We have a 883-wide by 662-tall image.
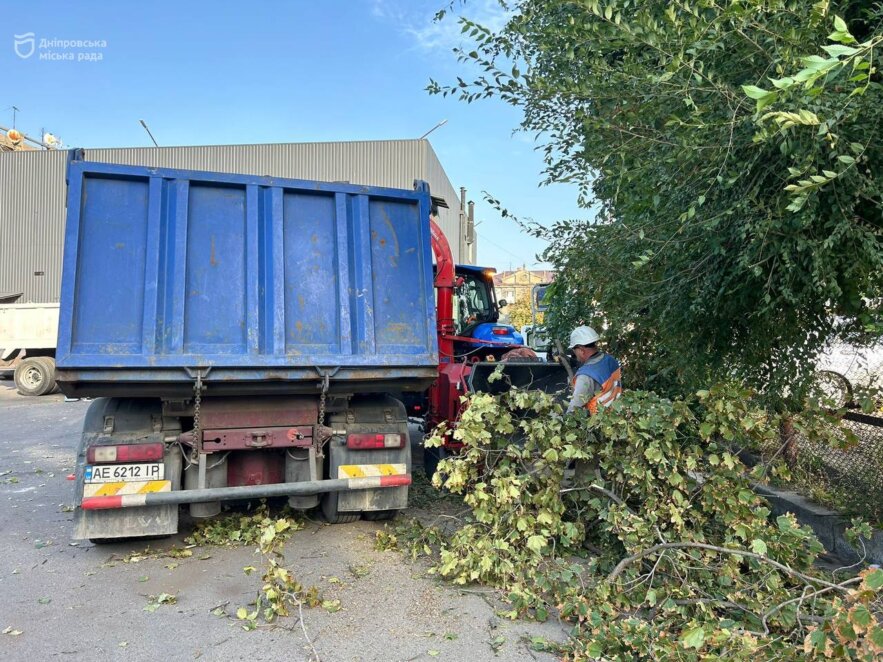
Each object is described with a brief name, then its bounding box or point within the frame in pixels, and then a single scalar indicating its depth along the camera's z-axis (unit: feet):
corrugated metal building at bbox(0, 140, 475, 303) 89.61
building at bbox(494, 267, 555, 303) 121.56
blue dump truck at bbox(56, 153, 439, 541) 14.75
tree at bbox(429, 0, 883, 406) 9.59
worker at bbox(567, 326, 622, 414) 16.66
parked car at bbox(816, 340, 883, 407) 14.56
